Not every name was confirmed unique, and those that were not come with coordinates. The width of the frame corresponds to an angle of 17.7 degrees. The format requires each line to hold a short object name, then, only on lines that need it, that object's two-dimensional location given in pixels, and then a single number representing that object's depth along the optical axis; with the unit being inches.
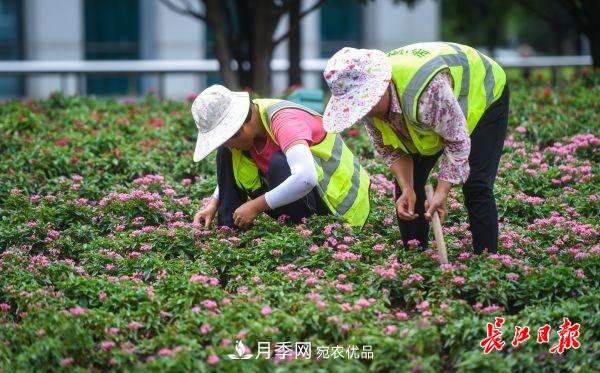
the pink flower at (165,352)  282.4
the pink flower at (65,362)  285.7
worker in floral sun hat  324.3
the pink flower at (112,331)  306.0
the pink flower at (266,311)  312.0
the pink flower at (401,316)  316.3
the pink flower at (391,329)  300.0
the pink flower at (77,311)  312.6
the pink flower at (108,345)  298.1
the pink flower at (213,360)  274.9
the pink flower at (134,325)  313.7
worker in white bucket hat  371.3
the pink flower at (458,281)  336.9
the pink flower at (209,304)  320.0
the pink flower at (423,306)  320.6
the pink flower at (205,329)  300.3
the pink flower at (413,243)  372.1
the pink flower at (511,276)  339.5
